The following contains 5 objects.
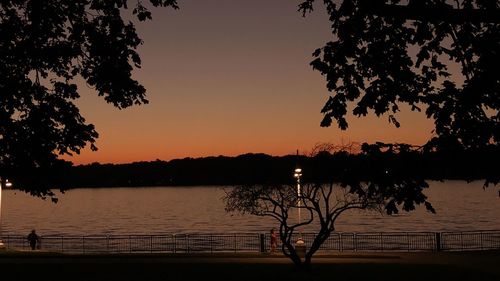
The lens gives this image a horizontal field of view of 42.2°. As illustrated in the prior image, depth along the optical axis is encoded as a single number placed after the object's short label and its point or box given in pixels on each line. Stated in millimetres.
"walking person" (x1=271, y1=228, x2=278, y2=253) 36188
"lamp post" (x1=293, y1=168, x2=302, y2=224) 28828
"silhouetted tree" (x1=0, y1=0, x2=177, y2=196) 16984
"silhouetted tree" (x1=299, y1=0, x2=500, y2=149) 9977
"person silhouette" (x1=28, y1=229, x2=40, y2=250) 43781
